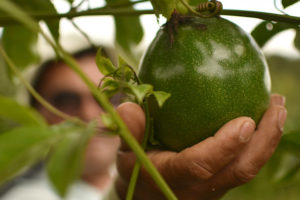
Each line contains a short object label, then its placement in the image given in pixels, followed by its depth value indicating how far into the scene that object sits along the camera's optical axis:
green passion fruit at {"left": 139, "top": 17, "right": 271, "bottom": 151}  0.36
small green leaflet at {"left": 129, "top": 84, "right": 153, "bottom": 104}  0.29
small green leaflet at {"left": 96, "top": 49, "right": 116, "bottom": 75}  0.34
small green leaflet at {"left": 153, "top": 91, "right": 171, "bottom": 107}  0.30
